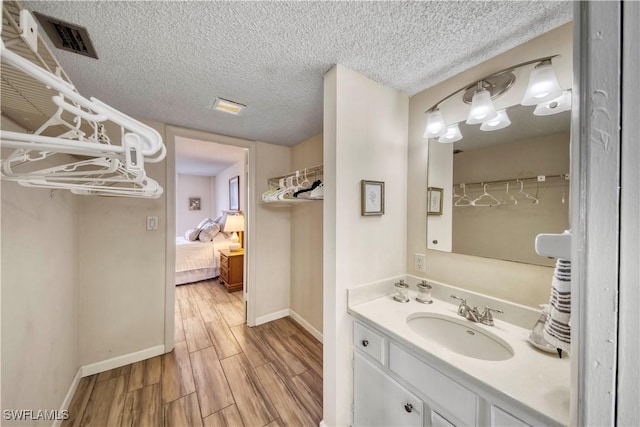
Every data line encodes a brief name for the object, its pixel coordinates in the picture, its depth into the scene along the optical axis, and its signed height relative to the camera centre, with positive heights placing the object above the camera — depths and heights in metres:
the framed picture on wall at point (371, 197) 1.36 +0.09
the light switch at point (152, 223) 2.08 -0.11
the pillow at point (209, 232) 4.28 -0.41
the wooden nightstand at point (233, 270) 3.68 -0.98
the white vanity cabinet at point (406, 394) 0.82 -0.79
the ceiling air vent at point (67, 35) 0.96 +0.81
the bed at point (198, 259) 3.84 -0.86
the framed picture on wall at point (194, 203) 6.21 +0.21
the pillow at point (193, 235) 4.40 -0.47
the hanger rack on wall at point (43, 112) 0.52 +0.27
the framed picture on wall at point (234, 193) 4.72 +0.39
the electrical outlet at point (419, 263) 1.55 -0.35
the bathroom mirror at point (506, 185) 1.06 +0.15
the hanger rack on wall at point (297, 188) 1.81 +0.22
